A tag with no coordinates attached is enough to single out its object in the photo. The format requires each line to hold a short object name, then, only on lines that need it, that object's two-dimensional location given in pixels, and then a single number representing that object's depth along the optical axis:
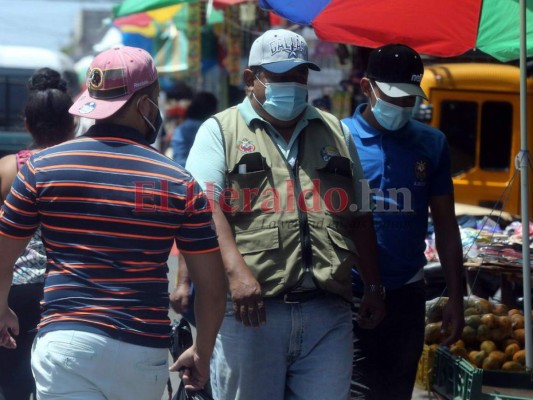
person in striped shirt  5.72
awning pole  9.45
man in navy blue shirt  8.55
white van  28.67
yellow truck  20.52
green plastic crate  8.90
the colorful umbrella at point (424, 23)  9.62
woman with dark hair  8.83
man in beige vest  7.21
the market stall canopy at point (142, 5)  20.08
